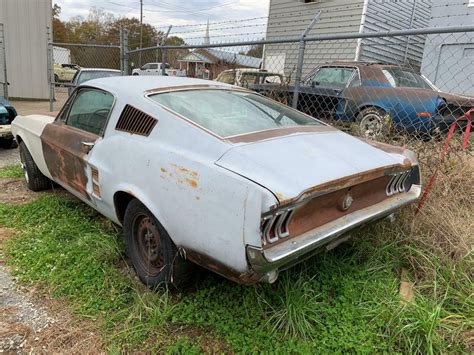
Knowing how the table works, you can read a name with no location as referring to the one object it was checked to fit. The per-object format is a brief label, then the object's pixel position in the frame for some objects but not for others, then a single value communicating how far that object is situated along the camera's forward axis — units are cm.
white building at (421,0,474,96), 1116
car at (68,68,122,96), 976
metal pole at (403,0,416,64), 1475
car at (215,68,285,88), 800
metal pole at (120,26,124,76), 684
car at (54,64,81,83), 2578
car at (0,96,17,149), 621
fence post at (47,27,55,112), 962
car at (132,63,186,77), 1505
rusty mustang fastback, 187
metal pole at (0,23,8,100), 1090
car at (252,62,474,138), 539
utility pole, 4197
